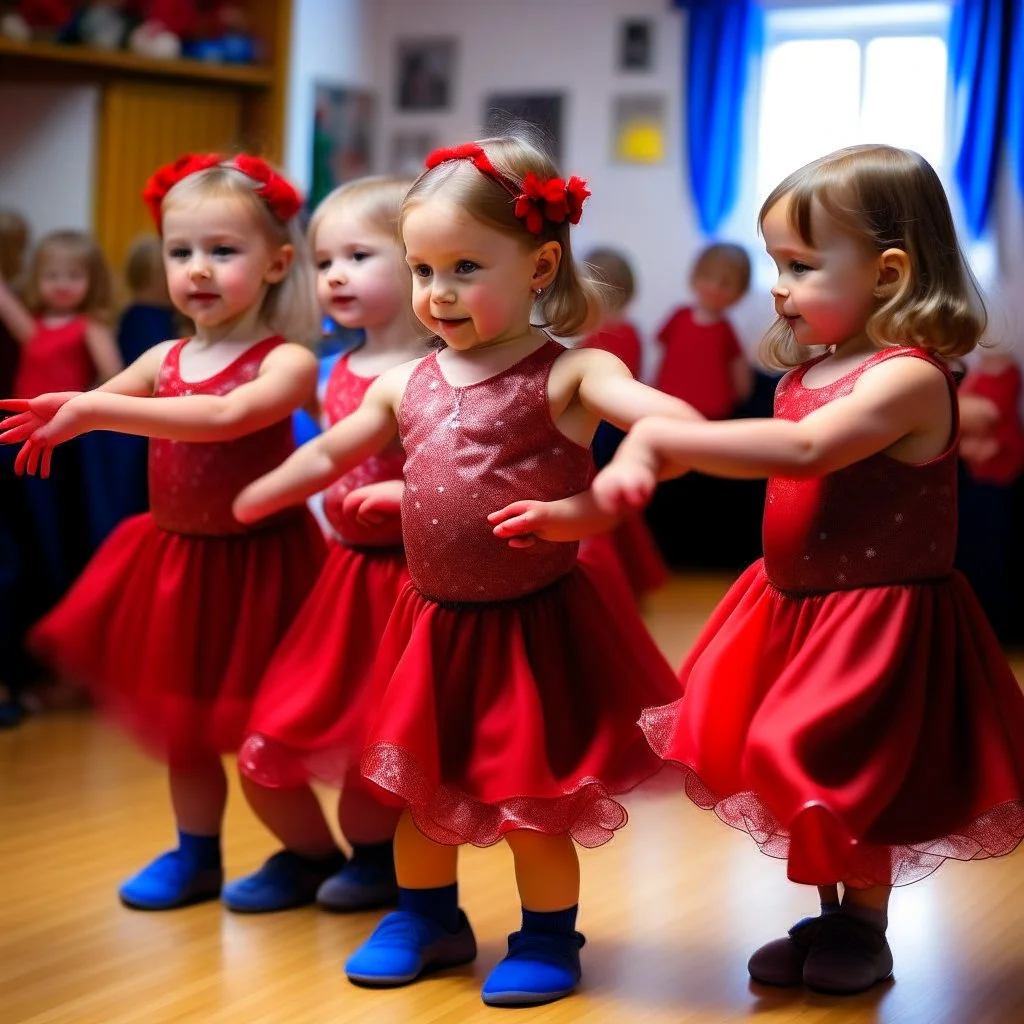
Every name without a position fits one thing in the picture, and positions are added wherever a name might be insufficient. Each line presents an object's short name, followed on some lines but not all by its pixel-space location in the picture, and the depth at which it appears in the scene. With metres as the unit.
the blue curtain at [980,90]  6.88
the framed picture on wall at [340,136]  7.54
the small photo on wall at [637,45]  7.73
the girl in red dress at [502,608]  2.05
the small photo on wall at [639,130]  7.75
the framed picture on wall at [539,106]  7.88
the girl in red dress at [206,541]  2.49
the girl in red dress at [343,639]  2.33
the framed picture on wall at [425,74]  8.08
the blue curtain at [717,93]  7.45
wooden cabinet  6.28
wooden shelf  6.09
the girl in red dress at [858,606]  1.92
